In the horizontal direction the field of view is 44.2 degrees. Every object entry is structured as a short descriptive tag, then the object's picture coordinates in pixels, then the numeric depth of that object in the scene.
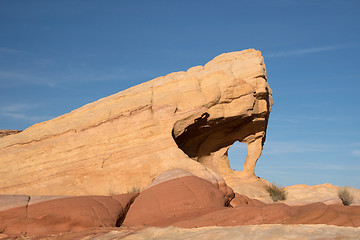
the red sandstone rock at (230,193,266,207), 20.92
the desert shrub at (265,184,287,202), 25.62
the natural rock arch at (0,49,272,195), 21.61
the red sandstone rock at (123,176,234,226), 16.72
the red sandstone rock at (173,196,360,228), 12.66
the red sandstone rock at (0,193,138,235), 15.66
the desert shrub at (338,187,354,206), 25.48
